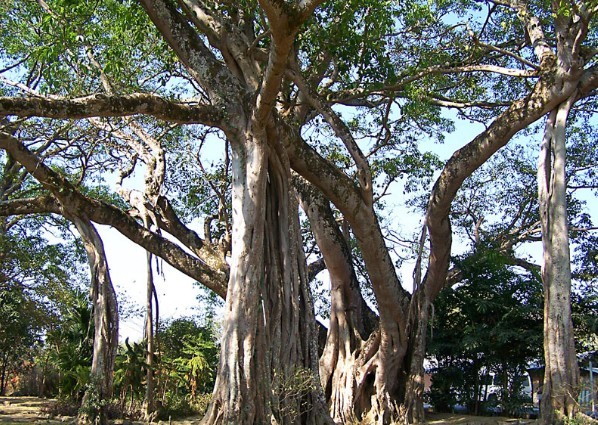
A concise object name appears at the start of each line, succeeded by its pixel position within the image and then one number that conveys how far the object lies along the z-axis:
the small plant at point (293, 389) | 5.87
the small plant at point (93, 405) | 7.99
